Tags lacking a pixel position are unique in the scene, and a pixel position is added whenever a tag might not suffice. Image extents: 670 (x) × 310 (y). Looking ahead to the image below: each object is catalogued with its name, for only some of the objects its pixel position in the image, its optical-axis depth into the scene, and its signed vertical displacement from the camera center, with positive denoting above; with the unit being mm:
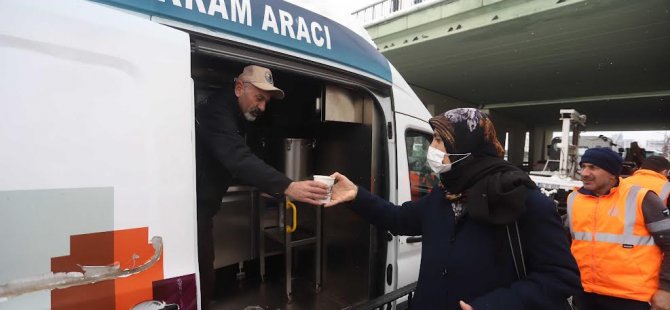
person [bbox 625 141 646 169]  6000 -200
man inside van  1778 -118
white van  986 +0
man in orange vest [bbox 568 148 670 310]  2266 -672
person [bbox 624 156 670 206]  3080 -342
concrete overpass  7184 +2462
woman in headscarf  1275 -373
